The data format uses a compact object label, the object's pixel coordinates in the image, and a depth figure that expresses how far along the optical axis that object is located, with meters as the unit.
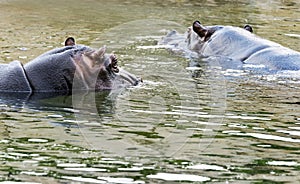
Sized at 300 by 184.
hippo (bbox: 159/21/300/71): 18.00
